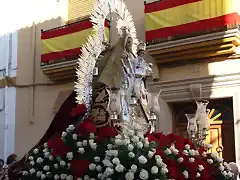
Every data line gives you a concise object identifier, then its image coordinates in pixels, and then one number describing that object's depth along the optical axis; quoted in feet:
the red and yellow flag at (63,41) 23.11
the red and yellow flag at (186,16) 18.84
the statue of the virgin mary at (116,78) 10.82
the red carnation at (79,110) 11.26
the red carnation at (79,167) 8.71
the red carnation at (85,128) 9.44
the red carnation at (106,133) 9.36
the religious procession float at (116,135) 8.54
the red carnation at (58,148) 9.40
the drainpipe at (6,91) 27.63
